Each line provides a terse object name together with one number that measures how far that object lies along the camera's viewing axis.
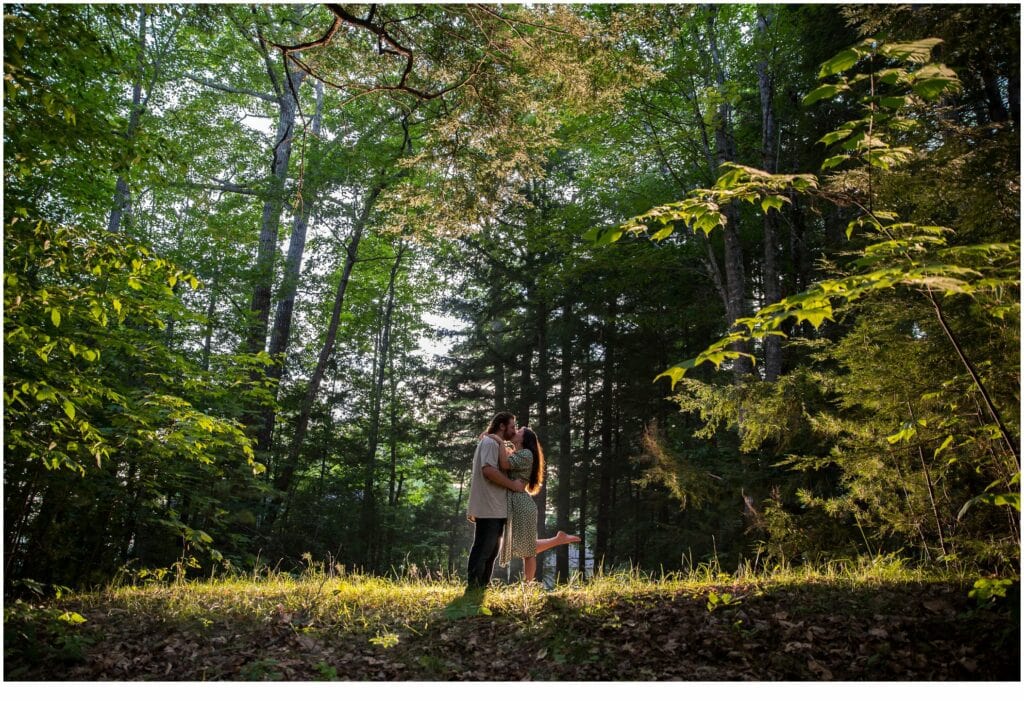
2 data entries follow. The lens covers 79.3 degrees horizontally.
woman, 4.52
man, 4.34
